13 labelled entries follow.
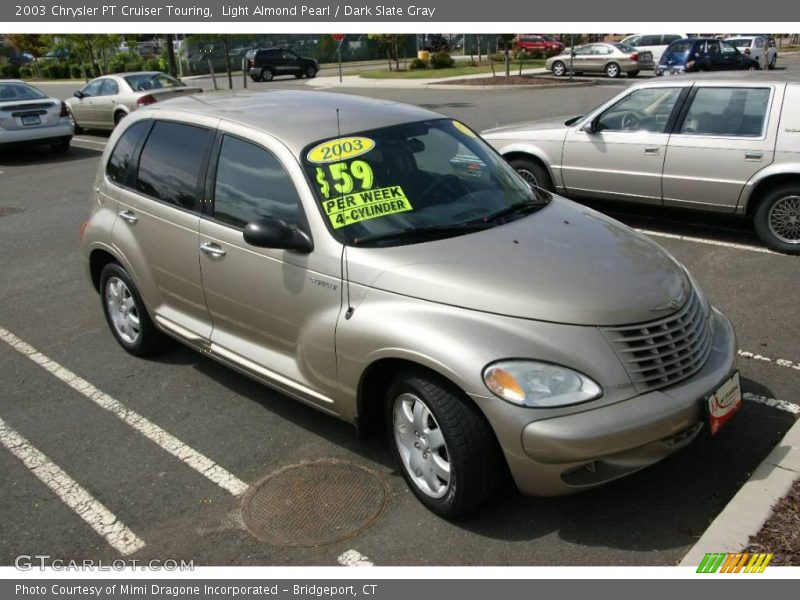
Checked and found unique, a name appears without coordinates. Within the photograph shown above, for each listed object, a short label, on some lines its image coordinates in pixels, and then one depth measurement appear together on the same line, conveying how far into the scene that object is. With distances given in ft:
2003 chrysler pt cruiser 10.97
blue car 86.02
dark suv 123.95
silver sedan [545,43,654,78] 106.52
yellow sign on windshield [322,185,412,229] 13.25
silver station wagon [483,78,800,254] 23.65
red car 147.54
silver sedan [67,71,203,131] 55.52
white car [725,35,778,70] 98.68
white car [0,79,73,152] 49.08
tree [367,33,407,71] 140.46
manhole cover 12.05
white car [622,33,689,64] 113.19
